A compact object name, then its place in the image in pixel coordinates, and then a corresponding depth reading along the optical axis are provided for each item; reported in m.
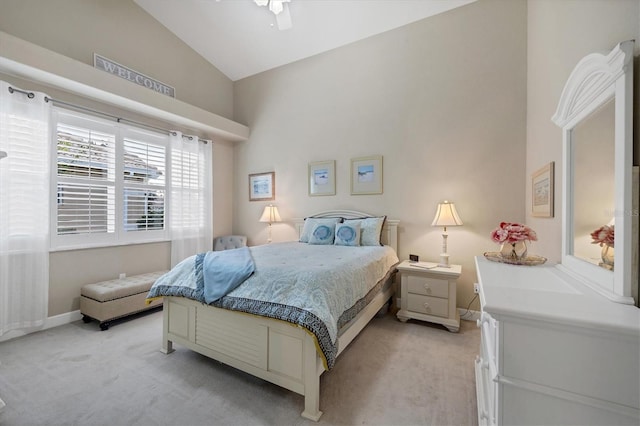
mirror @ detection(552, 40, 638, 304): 0.87
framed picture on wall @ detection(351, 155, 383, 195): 3.50
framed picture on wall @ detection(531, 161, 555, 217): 1.82
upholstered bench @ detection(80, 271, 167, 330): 2.70
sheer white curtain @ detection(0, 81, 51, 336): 2.45
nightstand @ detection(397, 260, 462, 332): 2.69
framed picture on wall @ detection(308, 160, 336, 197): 3.84
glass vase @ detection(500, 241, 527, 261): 1.56
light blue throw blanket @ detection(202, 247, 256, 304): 1.84
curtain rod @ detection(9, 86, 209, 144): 2.56
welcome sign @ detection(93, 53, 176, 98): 3.09
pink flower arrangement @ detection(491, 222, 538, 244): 1.55
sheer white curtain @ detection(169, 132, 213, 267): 3.91
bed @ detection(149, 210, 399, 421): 1.55
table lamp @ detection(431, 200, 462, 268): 2.85
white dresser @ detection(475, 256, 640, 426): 0.68
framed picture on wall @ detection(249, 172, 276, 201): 4.43
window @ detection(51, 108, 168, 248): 2.89
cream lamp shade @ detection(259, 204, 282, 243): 4.17
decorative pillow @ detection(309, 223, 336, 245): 3.34
